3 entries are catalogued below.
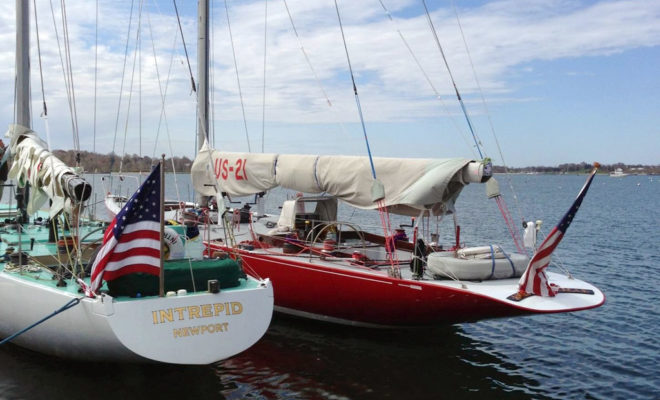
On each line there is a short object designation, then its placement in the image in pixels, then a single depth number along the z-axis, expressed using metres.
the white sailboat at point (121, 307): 7.45
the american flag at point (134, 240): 7.35
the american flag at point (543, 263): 9.25
